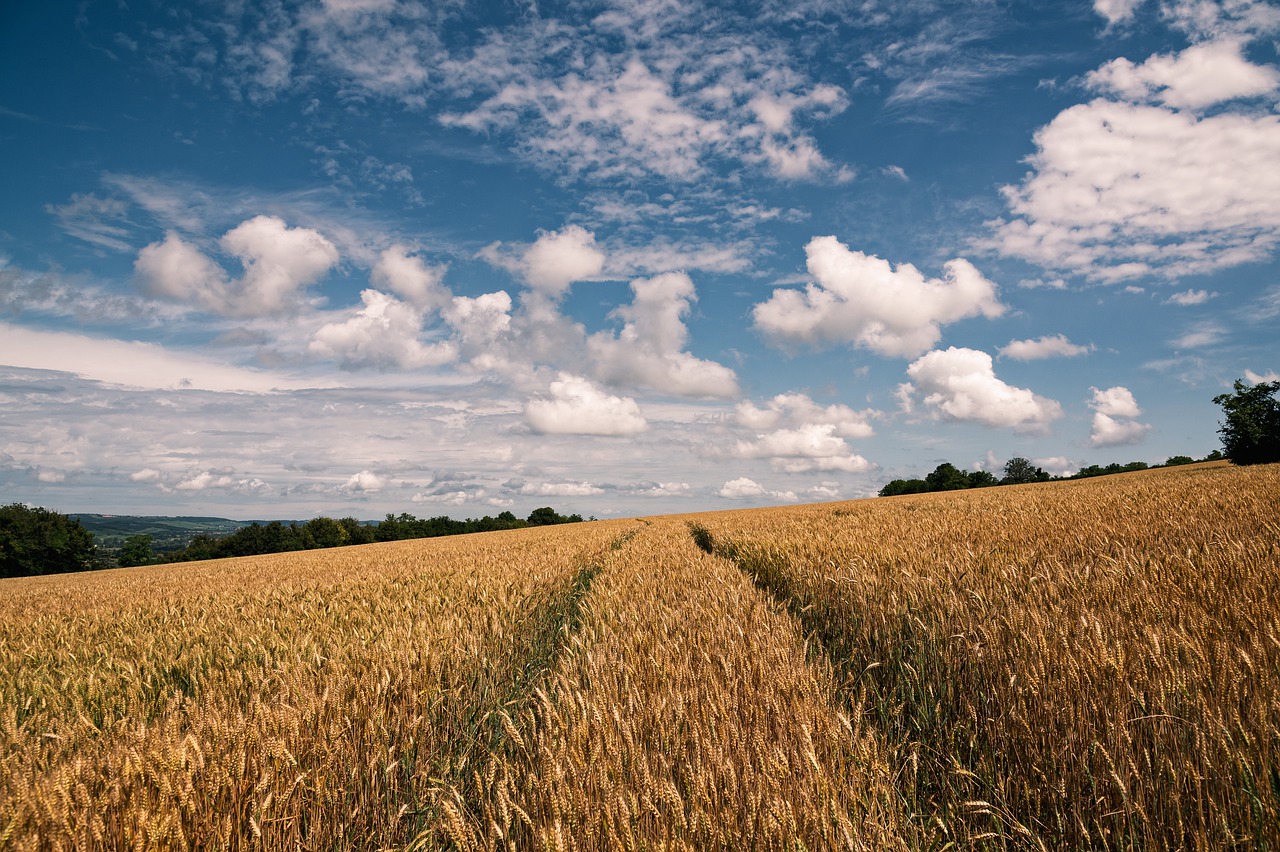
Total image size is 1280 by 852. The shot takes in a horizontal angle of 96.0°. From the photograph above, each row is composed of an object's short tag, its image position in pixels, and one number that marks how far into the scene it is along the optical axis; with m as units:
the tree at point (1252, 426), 46.91
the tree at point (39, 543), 58.00
